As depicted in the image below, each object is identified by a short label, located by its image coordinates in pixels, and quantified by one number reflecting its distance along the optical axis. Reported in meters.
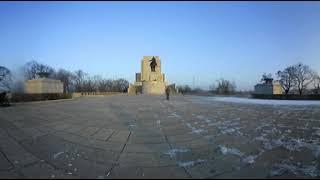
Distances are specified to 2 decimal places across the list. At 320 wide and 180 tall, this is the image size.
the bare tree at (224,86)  87.51
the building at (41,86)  24.69
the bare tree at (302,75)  56.53
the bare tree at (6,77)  58.16
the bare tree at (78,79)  90.75
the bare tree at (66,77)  82.44
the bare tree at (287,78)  56.92
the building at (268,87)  36.47
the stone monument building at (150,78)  49.62
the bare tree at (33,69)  77.25
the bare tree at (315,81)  59.59
